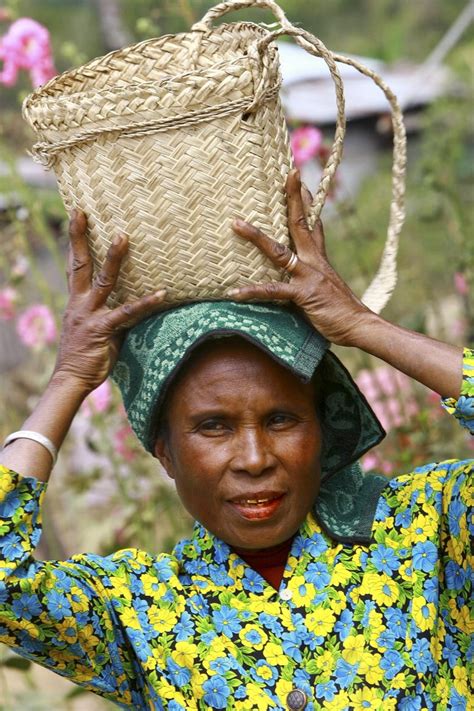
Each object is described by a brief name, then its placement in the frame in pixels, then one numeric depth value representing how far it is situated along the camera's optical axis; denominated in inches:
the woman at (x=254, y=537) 157.3
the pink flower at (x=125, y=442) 287.5
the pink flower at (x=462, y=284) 298.1
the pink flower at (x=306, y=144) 287.7
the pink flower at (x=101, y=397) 278.8
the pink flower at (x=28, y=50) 267.7
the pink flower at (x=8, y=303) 301.5
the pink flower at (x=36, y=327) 293.0
